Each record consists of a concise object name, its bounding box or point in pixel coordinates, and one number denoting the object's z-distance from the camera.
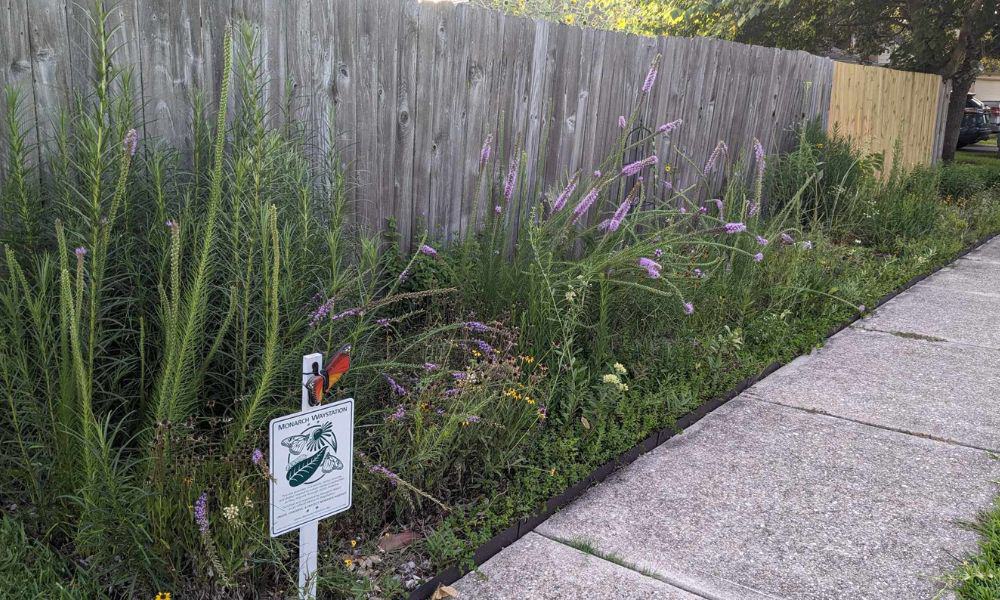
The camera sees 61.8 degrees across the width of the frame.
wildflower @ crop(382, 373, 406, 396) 3.26
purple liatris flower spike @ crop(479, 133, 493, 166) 4.42
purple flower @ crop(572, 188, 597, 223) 4.45
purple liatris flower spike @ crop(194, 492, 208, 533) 2.37
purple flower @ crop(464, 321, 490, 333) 3.56
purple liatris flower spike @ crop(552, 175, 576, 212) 4.47
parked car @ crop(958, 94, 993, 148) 27.38
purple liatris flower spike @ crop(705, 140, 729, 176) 5.80
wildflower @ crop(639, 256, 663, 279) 4.00
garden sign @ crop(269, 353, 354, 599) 2.31
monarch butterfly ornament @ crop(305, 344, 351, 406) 2.36
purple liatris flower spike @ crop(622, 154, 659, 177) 4.59
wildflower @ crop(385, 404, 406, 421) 3.13
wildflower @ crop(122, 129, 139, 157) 2.27
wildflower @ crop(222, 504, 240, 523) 2.39
